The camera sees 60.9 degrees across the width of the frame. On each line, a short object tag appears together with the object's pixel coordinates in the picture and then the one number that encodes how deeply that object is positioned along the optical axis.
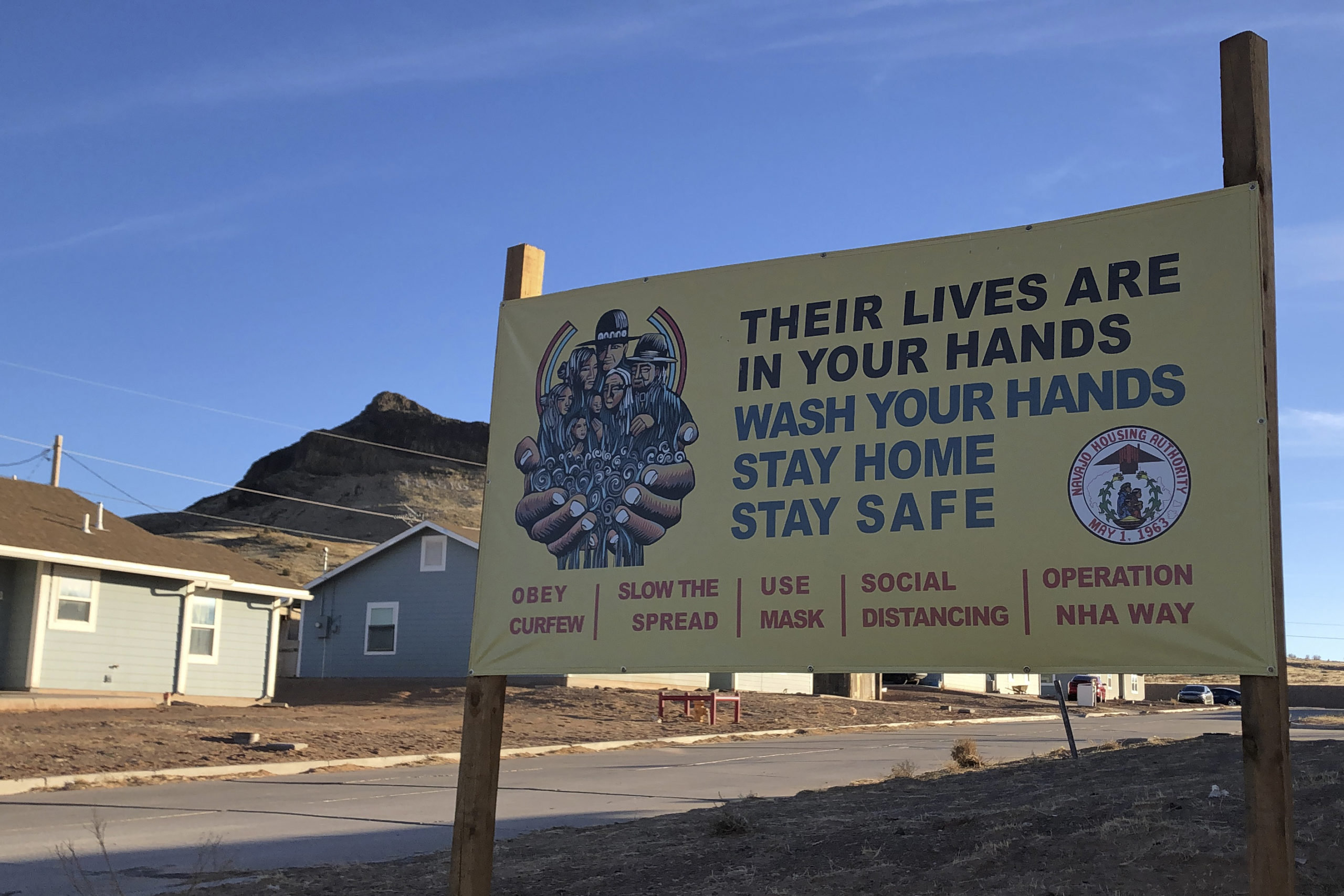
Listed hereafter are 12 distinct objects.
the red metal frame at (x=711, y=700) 27.30
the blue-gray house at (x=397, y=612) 35.50
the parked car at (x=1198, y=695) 61.34
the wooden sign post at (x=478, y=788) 5.90
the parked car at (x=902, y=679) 57.03
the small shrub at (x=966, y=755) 14.71
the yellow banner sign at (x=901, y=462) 4.95
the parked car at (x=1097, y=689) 51.97
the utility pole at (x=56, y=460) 43.53
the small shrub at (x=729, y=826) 8.80
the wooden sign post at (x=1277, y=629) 4.42
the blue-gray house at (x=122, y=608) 23.61
